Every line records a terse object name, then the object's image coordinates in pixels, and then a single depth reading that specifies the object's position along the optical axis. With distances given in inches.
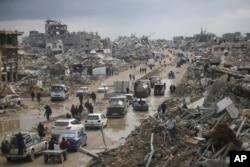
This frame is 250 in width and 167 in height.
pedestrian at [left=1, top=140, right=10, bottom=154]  820.7
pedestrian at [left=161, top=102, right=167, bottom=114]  1244.5
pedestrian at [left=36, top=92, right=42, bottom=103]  1853.7
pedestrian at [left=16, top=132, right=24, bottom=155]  807.7
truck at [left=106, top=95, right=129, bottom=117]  1402.6
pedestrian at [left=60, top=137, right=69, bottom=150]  858.1
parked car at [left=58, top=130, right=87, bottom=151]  899.5
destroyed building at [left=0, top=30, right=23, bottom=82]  2652.6
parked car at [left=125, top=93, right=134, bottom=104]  1721.5
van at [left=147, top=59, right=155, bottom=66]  3941.2
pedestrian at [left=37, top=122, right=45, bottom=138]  1003.3
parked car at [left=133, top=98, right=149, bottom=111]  1553.9
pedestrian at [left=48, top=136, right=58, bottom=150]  841.5
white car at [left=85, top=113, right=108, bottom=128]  1178.6
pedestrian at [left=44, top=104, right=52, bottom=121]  1361.8
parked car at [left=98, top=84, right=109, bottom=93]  2202.9
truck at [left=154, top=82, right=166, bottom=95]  2005.4
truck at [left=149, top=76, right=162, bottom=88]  2282.9
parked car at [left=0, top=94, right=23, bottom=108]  1690.1
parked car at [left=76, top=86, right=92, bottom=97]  2031.3
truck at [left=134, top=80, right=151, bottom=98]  1918.1
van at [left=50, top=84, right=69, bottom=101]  1882.4
